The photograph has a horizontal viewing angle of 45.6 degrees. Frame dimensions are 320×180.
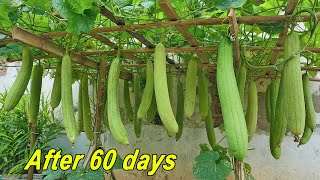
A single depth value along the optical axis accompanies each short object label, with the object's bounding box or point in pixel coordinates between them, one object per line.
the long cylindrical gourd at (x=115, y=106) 2.18
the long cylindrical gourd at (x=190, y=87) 2.73
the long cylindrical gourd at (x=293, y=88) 1.88
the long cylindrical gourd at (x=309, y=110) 2.61
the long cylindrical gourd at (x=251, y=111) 2.80
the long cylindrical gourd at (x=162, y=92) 2.11
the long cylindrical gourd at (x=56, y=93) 2.74
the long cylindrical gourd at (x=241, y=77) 2.51
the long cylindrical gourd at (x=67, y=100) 2.24
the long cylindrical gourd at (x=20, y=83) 2.41
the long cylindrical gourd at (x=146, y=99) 2.59
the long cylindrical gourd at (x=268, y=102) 3.50
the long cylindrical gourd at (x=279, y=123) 2.25
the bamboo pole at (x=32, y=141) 3.88
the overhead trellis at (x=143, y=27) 2.10
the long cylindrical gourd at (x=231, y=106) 1.70
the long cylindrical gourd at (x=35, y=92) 2.79
